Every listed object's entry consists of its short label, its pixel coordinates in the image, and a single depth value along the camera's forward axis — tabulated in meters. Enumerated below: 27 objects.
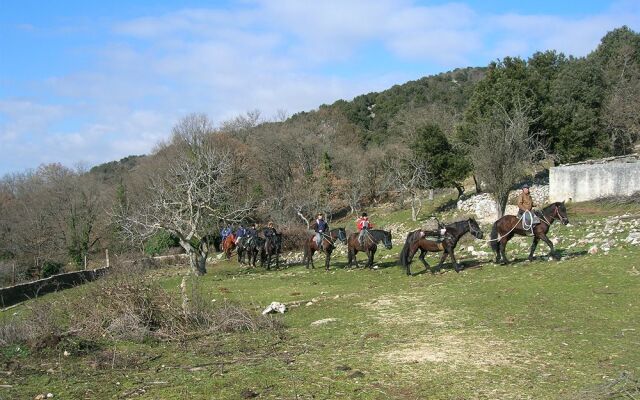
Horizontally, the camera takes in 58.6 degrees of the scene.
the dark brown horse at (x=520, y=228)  17.12
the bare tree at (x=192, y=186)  23.83
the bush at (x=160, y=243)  39.62
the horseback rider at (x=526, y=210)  17.05
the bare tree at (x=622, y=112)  44.12
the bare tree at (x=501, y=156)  29.61
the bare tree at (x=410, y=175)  38.69
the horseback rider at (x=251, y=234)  26.70
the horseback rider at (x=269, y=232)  25.24
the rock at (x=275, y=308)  13.47
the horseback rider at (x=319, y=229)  22.94
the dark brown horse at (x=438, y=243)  17.94
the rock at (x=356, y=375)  7.98
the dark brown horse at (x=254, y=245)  26.28
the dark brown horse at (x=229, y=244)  30.80
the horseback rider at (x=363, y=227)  21.00
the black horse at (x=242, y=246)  27.53
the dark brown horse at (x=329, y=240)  22.70
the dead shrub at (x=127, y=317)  10.55
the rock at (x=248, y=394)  7.25
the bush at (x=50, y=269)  39.41
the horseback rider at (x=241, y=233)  28.08
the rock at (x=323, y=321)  11.93
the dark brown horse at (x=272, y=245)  25.28
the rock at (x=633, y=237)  17.66
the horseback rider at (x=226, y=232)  31.23
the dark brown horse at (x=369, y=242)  20.41
